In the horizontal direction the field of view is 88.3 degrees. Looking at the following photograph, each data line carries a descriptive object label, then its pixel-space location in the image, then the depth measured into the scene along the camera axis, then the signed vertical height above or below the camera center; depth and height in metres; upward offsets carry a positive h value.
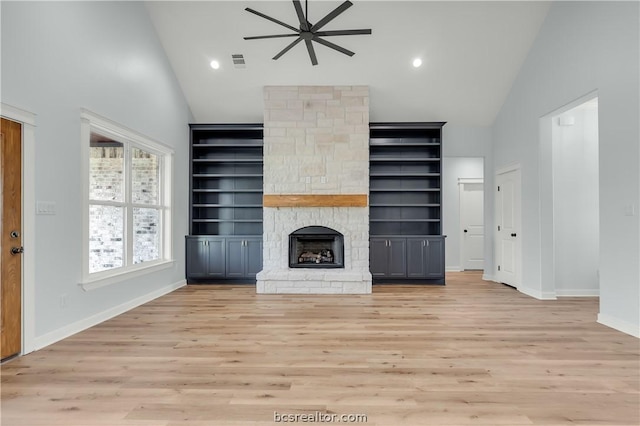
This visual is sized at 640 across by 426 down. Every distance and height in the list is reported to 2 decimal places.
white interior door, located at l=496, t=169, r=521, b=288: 5.51 -0.23
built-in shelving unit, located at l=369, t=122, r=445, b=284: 5.82 +0.24
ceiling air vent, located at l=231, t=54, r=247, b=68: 5.20 +2.45
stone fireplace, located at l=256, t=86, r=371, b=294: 5.45 +0.72
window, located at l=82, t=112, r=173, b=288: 3.72 +0.17
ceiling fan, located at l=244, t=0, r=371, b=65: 3.21 +1.96
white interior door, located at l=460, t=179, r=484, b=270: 7.63 -0.21
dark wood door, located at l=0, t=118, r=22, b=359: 2.67 -0.19
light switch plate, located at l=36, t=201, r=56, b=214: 2.96 +0.07
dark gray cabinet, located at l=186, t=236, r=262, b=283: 5.92 -0.77
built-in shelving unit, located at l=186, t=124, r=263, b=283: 5.93 +0.22
